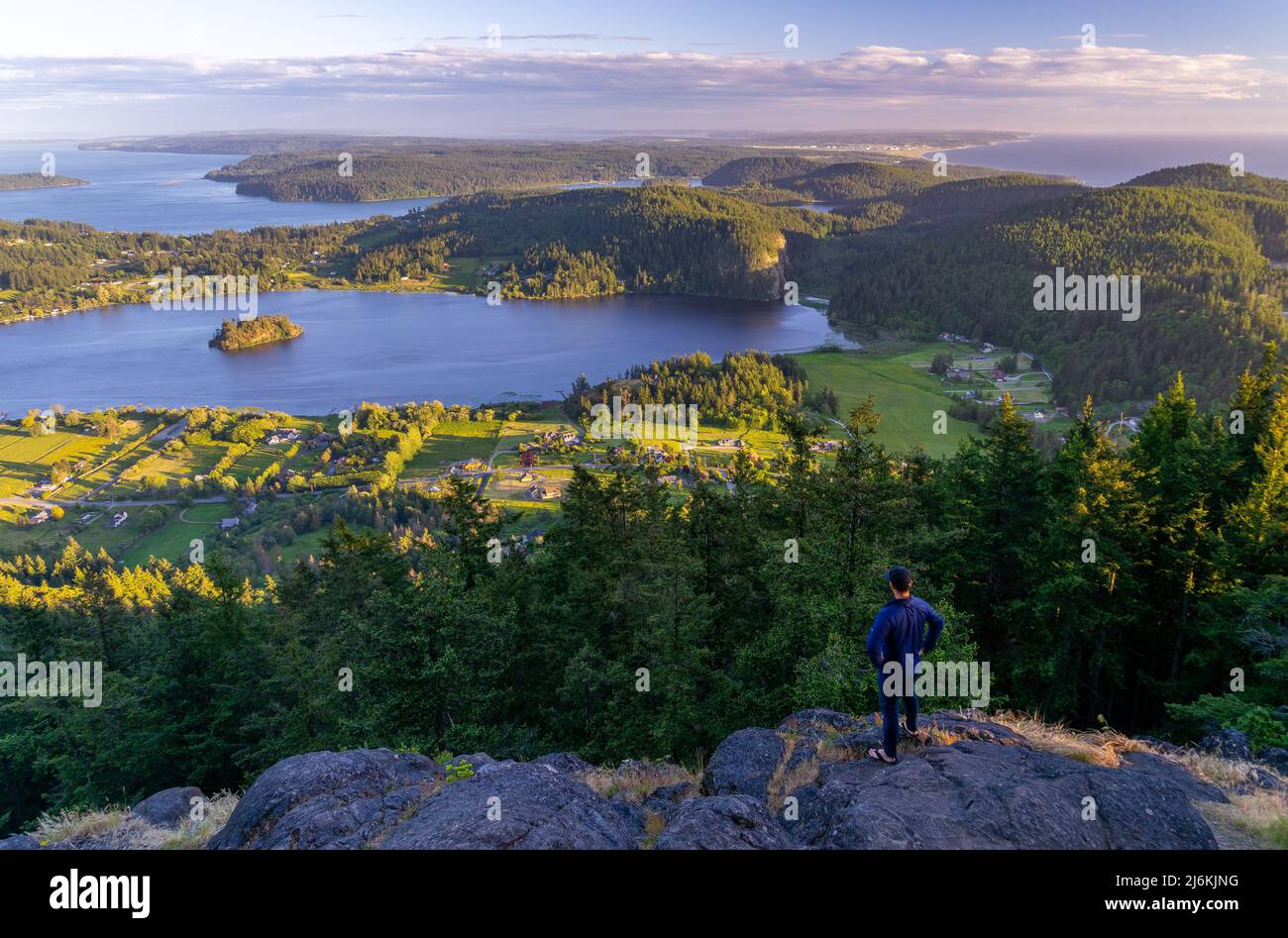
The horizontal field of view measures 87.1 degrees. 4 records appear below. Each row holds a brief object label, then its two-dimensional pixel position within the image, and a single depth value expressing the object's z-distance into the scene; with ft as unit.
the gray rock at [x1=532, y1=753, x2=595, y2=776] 36.68
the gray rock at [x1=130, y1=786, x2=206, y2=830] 37.06
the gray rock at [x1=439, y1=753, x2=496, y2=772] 34.94
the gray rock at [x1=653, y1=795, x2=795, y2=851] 23.98
